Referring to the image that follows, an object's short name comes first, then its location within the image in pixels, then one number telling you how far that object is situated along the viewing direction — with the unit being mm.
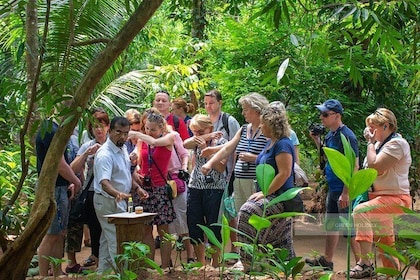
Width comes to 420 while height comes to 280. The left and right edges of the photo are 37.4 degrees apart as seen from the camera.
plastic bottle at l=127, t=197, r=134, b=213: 4441
